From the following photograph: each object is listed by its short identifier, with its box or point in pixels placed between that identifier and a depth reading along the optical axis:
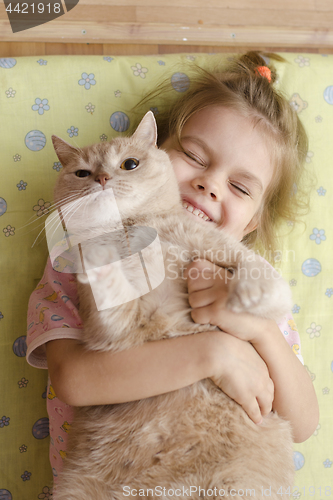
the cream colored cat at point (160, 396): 0.69
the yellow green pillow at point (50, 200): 0.84
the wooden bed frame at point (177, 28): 1.00
